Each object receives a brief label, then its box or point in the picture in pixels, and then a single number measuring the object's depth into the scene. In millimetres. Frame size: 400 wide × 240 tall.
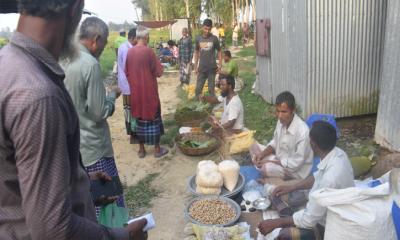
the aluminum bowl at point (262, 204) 3761
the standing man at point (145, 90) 5391
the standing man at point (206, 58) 8211
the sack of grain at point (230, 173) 4023
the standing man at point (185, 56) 11375
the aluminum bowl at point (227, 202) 3480
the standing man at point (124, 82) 5723
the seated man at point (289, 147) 3855
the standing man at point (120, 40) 10977
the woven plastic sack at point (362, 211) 2303
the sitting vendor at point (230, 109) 5207
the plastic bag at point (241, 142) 4992
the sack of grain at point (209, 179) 3961
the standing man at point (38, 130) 985
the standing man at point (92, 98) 2791
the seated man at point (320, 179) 2768
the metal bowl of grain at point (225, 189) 3994
